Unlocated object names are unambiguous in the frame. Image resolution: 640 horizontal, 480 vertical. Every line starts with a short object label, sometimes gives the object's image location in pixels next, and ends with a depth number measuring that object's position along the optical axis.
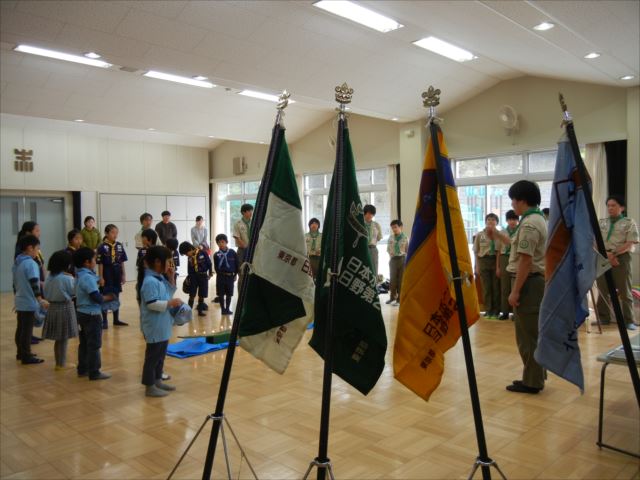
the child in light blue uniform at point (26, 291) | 5.02
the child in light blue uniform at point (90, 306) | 4.54
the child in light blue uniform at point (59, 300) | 4.71
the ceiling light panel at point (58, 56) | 7.34
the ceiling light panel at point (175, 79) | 9.01
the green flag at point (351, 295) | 1.99
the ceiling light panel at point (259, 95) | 10.32
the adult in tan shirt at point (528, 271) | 3.76
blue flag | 2.43
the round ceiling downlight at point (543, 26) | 5.56
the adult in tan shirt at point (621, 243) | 6.30
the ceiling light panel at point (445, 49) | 7.35
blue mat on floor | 5.58
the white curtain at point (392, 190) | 11.16
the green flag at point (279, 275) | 2.09
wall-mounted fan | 9.27
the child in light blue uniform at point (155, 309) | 4.03
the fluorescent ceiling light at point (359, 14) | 6.11
